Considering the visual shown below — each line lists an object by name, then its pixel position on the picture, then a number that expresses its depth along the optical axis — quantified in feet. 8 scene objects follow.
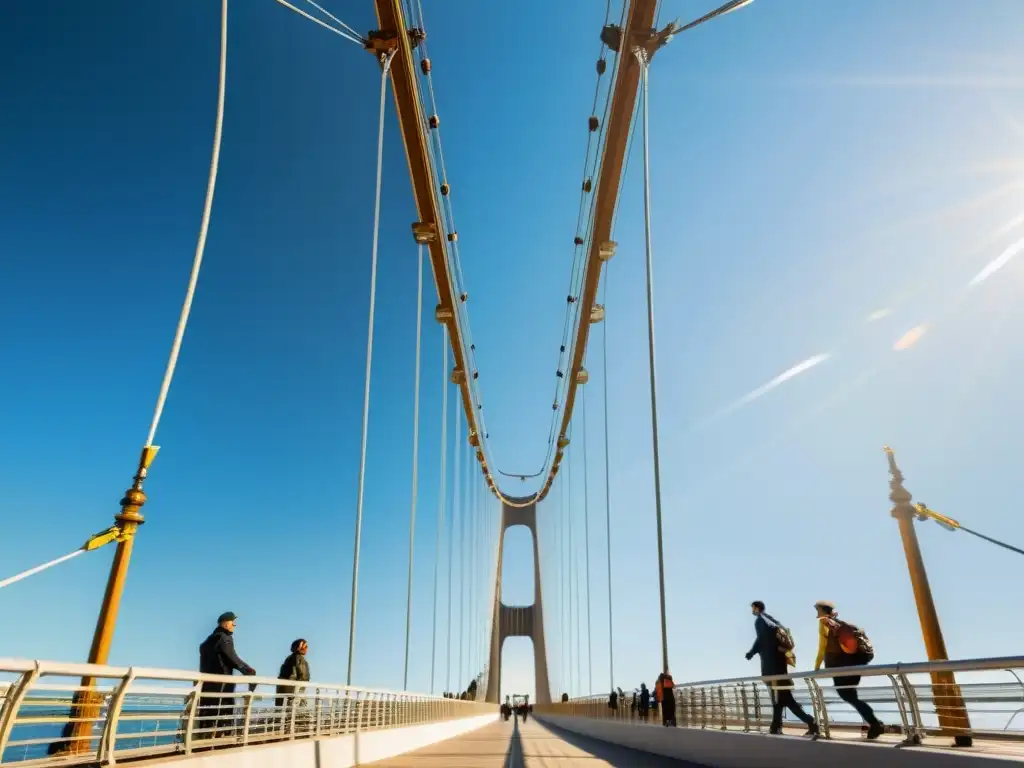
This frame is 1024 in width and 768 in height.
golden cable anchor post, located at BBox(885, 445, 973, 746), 24.52
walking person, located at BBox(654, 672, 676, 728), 25.41
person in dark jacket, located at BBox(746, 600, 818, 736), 18.51
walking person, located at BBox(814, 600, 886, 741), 15.17
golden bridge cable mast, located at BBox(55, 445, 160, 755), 10.27
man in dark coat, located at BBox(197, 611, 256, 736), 17.60
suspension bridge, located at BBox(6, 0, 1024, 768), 10.53
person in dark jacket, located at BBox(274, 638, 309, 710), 22.09
